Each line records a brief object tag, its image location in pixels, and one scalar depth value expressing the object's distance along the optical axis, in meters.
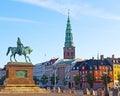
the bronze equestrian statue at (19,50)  58.66
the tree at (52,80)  150.57
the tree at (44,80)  160.69
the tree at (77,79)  137.88
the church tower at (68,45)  176.62
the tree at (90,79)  131.00
